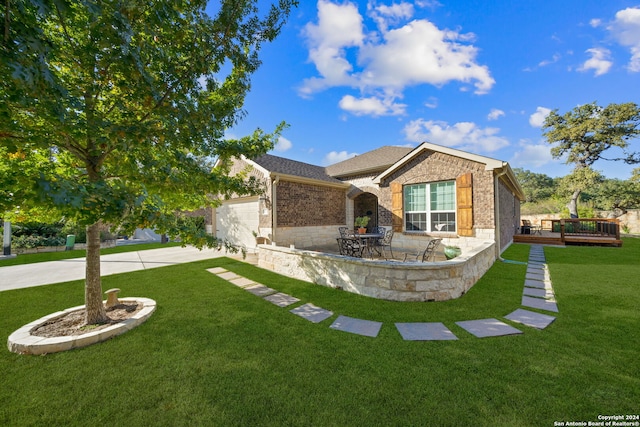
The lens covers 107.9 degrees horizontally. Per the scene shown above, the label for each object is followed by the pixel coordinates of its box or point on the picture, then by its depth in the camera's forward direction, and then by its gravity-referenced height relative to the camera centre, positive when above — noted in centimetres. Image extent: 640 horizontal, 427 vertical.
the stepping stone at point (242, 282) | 633 -176
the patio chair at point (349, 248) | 756 -96
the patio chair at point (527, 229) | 1631 -81
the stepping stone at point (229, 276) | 697 -175
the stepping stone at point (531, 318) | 381 -172
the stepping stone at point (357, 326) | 366 -178
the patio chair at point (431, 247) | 657 -82
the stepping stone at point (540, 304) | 442 -169
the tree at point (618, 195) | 2116 +219
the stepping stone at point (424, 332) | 345 -176
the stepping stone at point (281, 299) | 494 -178
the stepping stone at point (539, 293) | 509 -167
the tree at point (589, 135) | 1936 +736
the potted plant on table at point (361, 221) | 1325 -12
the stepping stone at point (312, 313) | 420 -178
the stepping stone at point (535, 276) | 638 -163
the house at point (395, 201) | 895 +82
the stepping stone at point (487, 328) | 353 -174
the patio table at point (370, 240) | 890 -88
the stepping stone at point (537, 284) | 569 -165
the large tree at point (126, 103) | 209 +145
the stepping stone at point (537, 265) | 775 -158
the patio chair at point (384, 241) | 953 -97
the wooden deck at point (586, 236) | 1200 -95
